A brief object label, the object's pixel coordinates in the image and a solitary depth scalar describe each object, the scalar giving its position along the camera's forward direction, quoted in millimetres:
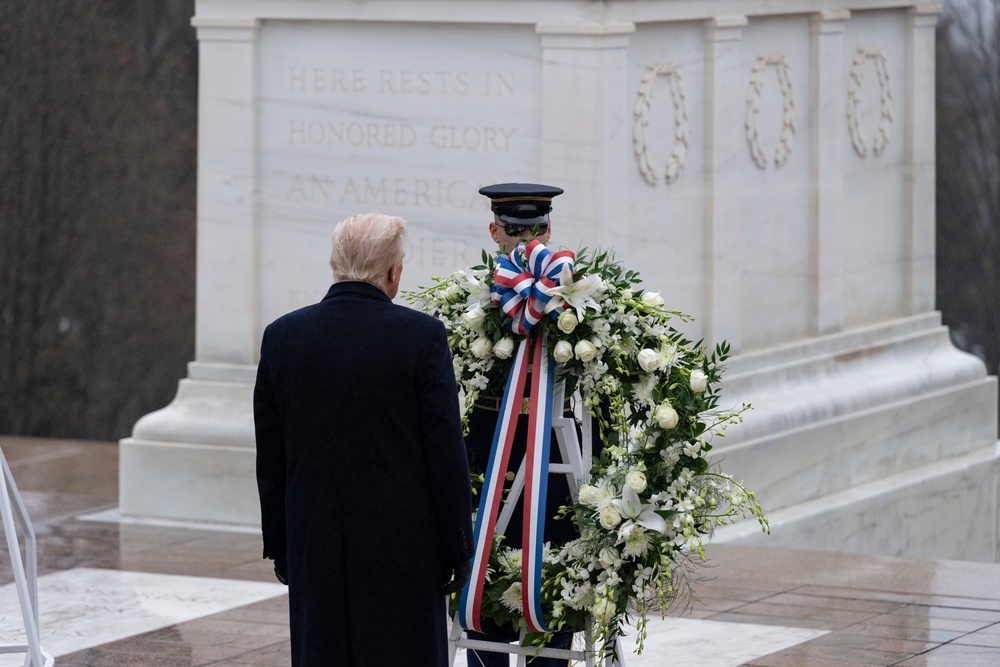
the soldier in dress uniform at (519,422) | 10211
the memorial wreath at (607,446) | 9477
